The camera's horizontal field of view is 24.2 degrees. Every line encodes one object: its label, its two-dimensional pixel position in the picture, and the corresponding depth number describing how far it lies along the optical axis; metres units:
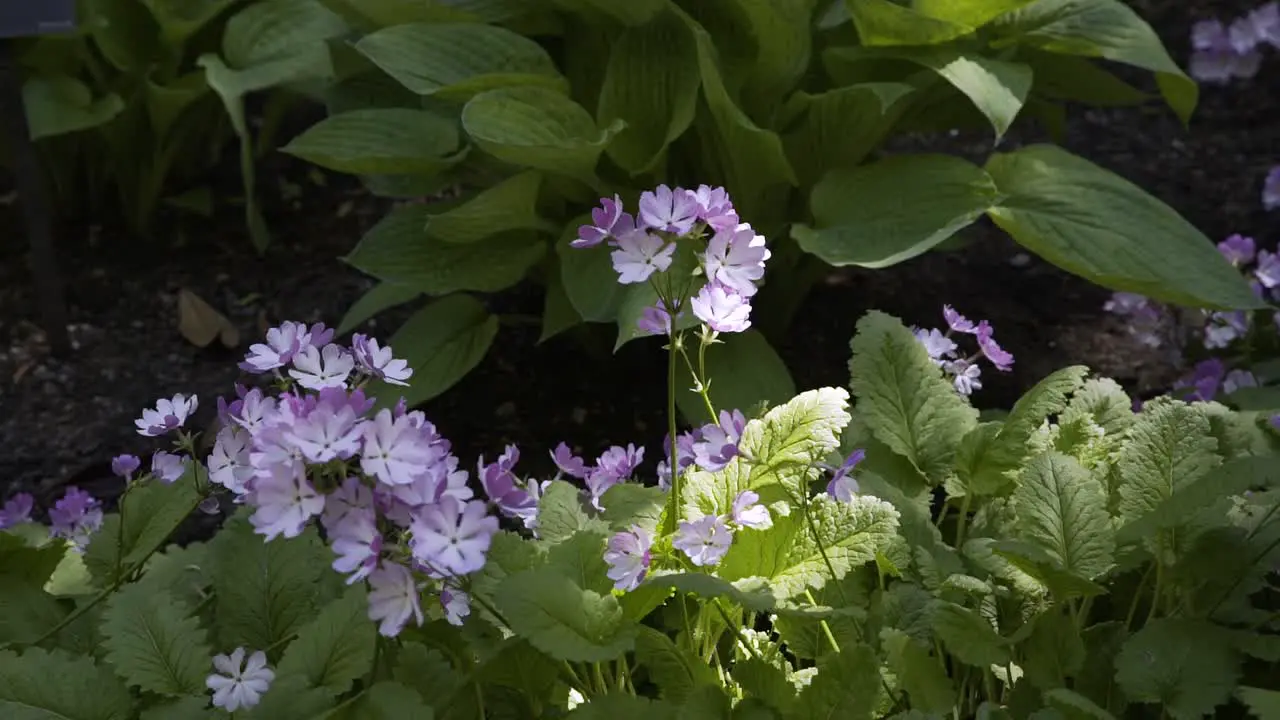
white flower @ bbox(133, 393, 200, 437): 1.65
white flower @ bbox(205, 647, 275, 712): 1.58
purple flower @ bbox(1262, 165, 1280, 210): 2.33
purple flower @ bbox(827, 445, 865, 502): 1.68
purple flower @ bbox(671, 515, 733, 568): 1.62
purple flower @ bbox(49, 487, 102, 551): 1.95
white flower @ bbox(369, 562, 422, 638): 1.52
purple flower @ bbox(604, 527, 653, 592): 1.61
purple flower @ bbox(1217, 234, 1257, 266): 2.20
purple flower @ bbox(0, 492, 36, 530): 1.95
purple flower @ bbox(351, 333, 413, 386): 1.60
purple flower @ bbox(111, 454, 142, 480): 1.74
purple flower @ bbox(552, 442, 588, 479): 1.76
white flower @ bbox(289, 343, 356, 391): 1.58
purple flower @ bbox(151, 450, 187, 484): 1.70
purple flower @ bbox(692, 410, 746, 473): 1.65
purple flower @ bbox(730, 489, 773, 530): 1.63
